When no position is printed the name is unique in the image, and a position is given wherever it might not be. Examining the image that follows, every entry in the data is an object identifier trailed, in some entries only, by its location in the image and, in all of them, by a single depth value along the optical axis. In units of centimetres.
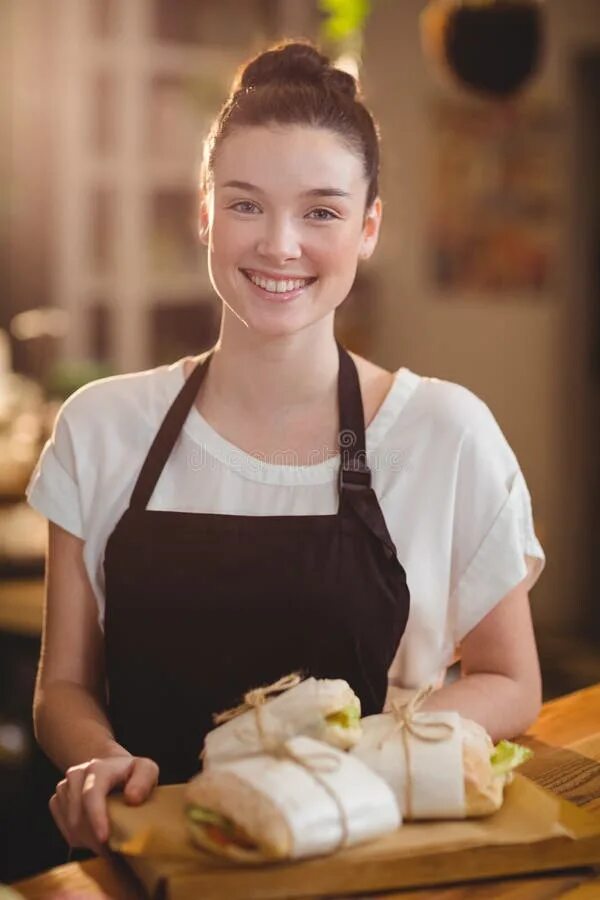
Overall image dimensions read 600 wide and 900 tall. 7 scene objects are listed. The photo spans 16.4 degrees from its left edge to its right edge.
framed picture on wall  577
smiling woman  172
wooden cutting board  141
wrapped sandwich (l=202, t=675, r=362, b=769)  148
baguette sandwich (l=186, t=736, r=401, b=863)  139
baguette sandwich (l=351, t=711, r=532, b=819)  147
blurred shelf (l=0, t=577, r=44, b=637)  279
